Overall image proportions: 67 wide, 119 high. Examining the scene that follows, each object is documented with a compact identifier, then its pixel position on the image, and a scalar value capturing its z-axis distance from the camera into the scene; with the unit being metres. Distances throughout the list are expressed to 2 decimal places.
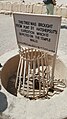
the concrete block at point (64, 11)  3.84
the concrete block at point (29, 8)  3.99
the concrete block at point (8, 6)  4.12
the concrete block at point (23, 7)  4.04
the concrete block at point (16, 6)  4.08
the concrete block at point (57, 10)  3.86
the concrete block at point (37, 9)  3.97
